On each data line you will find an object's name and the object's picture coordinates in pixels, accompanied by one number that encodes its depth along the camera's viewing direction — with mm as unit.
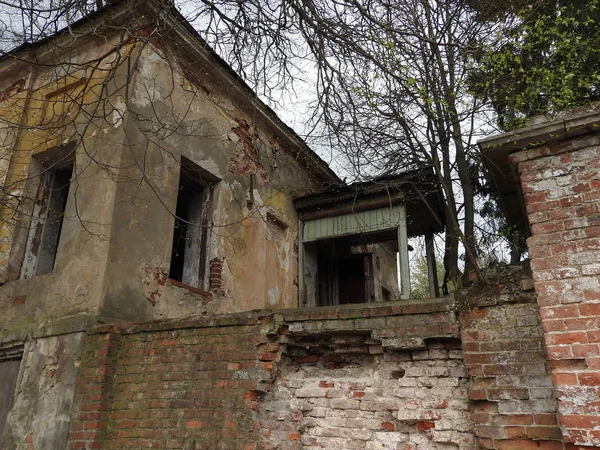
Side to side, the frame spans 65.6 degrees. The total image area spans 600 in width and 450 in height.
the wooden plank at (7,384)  5535
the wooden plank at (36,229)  6543
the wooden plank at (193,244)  7105
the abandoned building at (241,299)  3127
